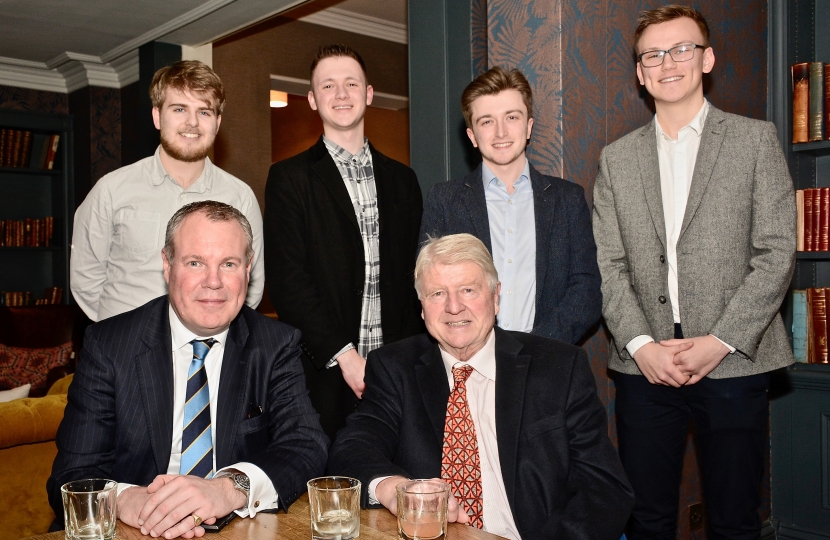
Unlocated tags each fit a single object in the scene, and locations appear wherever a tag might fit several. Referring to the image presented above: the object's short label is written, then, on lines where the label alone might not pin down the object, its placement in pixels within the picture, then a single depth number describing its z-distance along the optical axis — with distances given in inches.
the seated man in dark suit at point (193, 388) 66.2
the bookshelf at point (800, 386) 130.6
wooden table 50.7
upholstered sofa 101.9
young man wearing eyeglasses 90.4
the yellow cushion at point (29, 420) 101.0
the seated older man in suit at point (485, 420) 64.2
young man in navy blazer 93.5
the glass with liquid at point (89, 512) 48.3
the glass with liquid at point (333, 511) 47.3
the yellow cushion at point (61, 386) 132.3
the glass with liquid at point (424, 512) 46.4
